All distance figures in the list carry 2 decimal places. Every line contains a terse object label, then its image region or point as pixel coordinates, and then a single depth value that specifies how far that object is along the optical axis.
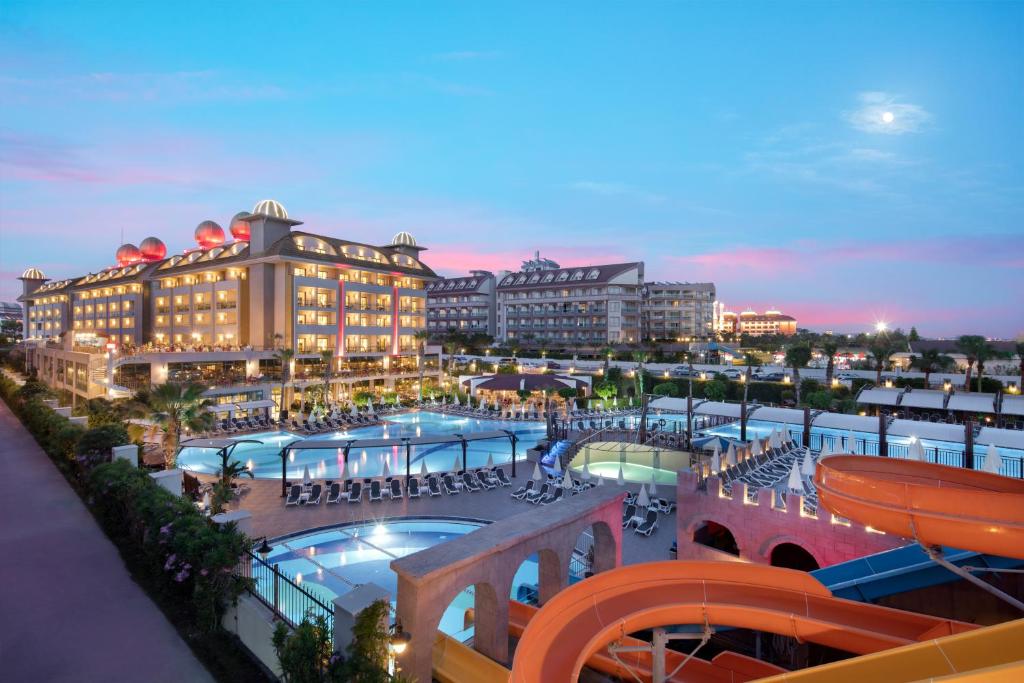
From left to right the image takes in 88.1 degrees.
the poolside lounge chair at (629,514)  16.58
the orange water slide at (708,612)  6.16
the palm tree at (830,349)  40.37
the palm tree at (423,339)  52.47
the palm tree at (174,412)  18.47
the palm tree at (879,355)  40.88
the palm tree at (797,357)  40.12
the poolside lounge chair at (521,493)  19.06
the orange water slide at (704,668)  7.63
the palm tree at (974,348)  37.47
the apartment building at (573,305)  70.88
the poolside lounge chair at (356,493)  18.56
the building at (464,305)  84.00
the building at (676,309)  79.00
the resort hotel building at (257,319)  37.03
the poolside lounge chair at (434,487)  19.48
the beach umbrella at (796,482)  13.42
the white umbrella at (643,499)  17.25
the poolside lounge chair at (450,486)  19.83
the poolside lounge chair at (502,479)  20.91
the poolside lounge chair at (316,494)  18.12
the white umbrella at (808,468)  15.17
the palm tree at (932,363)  41.12
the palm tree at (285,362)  39.25
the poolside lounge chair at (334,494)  18.55
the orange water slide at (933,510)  5.56
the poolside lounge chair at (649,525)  15.97
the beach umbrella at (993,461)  13.41
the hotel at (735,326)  187.60
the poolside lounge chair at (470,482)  20.22
